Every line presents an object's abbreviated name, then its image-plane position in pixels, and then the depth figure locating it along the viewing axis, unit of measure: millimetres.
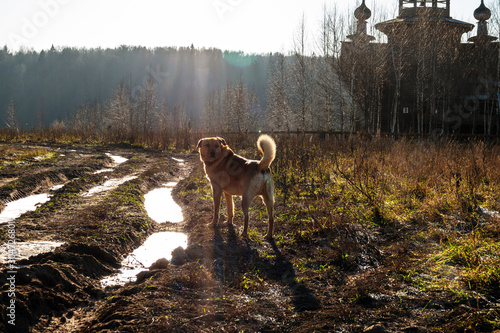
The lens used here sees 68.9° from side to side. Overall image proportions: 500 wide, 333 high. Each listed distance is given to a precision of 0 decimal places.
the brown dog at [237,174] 5734
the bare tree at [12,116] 61738
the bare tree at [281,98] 33575
